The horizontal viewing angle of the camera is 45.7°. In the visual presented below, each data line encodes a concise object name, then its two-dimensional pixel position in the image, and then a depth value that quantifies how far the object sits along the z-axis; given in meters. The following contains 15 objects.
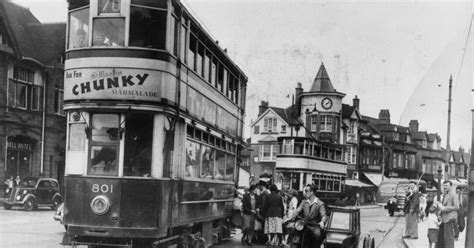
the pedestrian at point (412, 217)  16.80
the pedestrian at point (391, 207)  31.78
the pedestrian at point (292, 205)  15.06
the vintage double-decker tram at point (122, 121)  8.75
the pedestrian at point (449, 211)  10.69
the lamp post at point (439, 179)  25.50
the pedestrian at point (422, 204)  26.21
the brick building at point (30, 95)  27.20
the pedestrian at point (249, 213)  14.41
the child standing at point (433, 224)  11.98
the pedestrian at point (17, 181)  24.93
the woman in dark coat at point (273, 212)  13.57
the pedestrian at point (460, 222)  11.41
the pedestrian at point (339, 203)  11.16
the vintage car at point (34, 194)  24.03
